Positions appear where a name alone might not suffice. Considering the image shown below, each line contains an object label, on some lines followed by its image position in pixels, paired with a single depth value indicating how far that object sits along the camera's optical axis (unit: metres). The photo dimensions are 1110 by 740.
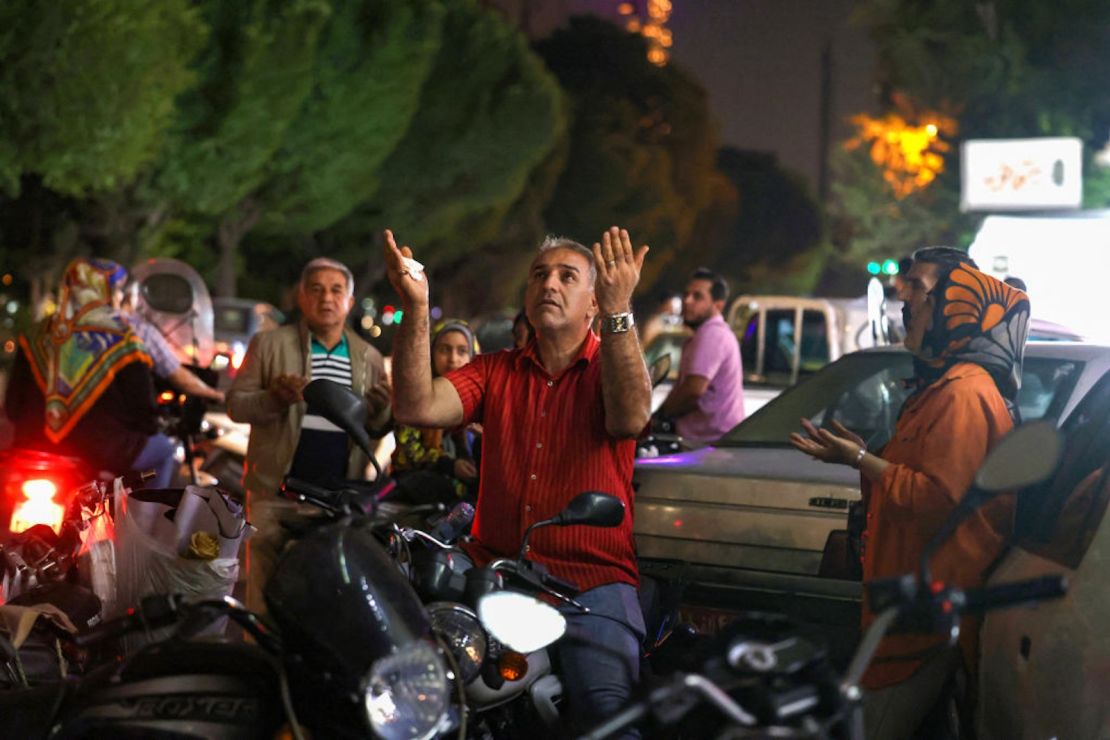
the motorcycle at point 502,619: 3.43
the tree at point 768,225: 88.56
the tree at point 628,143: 63.44
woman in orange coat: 4.33
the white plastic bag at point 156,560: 5.17
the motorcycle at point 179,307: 14.30
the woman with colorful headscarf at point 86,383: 7.47
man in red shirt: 4.36
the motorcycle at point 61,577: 5.20
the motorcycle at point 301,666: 3.22
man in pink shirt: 9.19
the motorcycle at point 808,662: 2.87
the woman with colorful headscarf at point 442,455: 7.39
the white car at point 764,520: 6.13
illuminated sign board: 35.53
